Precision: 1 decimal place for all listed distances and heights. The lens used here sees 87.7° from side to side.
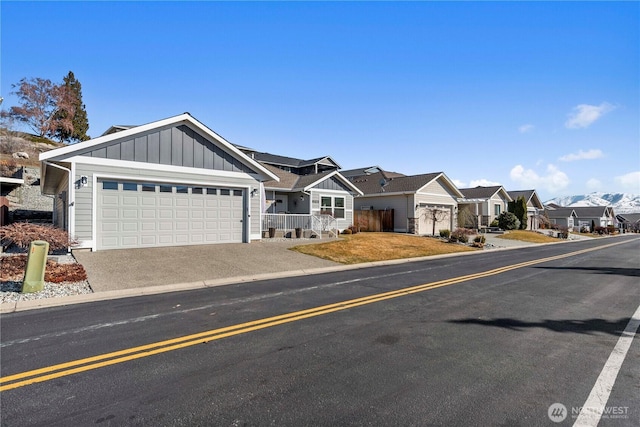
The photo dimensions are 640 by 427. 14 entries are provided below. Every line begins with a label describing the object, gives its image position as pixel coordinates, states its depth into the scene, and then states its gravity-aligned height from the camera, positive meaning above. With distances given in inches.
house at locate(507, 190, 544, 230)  1796.8 +72.9
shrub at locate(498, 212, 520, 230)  1469.0 -12.0
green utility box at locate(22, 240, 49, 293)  287.9 -43.1
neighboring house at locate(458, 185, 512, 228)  1568.7 +55.2
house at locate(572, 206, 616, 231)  2760.8 +18.7
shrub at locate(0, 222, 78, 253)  394.9 -19.4
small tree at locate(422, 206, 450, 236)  1148.5 +15.4
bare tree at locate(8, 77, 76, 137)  1619.1 +585.3
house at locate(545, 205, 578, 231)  2529.5 +16.6
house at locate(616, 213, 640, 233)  3255.4 -41.8
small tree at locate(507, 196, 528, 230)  1603.1 +45.1
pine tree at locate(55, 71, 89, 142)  1840.6 +573.5
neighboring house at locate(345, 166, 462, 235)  1122.0 +65.5
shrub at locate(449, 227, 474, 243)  944.9 -52.9
